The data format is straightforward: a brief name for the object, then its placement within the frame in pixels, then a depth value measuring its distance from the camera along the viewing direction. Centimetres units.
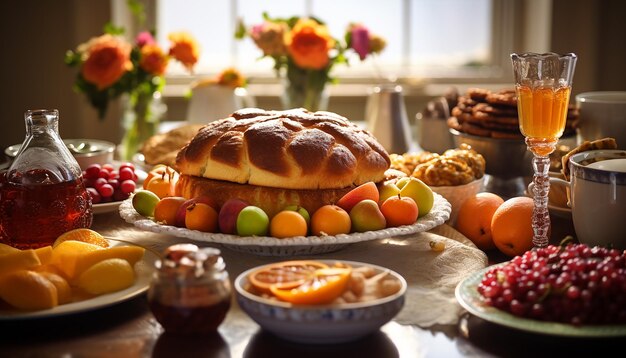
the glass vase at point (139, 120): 287
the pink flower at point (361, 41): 282
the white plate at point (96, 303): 119
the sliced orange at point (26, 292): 120
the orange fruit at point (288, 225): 148
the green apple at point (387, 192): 168
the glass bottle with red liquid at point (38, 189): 155
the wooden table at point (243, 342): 112
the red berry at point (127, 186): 192
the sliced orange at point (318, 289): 110
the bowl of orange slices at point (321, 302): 108
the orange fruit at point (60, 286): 125
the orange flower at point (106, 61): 266
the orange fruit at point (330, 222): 151
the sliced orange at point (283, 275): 114
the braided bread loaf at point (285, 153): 159
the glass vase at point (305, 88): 285
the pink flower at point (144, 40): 283
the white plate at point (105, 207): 186
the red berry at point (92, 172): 193
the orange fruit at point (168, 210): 158
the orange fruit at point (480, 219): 170
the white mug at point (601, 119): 204
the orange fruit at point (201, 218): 153
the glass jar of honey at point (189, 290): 113
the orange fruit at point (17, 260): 128
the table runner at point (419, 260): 129
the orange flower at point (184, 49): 291
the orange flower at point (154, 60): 276
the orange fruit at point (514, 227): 156
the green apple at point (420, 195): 163
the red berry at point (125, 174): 194
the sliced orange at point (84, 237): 143
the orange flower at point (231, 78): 280
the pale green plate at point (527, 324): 110
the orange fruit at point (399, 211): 156
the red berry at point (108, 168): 195
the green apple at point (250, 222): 149
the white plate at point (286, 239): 145
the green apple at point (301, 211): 153
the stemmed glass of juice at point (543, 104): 152
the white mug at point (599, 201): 145
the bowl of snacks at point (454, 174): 185
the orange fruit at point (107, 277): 127
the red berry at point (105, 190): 190
